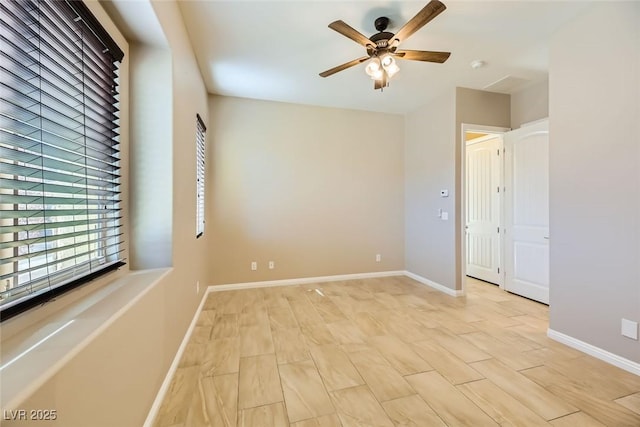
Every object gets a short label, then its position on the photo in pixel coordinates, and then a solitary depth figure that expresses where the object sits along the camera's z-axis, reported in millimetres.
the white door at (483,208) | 4188
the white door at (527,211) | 3416
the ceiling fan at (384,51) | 2049
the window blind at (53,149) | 906
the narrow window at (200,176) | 3188
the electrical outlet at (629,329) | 1951
